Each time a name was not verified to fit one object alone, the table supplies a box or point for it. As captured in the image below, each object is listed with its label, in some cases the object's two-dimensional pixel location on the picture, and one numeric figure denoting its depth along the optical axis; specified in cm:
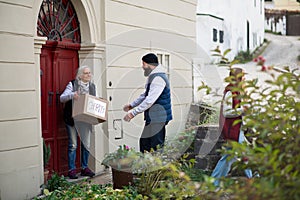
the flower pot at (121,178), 673
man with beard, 767
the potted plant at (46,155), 756
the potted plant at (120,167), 669
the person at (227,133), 719
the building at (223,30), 1468
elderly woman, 809
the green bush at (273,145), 311
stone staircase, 932
